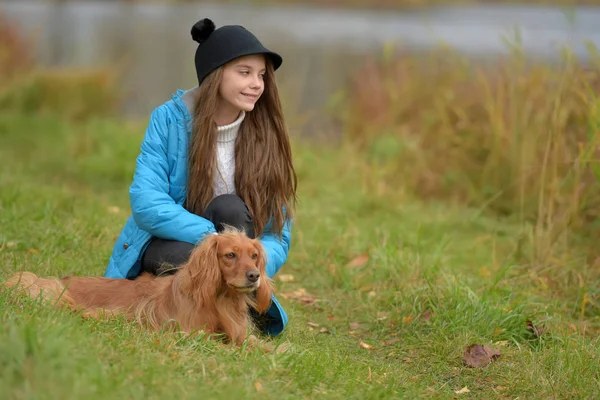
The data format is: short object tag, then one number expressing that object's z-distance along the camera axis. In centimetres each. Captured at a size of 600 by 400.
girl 820
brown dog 742
